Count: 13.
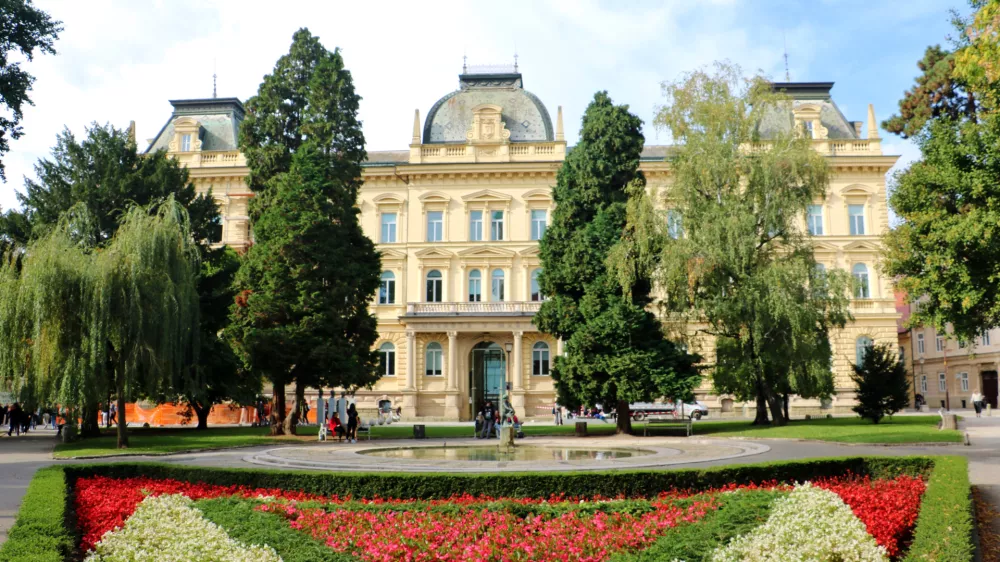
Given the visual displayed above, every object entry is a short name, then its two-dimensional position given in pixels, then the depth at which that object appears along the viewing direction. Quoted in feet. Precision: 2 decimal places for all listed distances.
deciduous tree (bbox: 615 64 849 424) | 103.96
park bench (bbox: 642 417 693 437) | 97.60
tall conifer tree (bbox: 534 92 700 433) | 102.06
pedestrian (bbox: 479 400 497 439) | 100.58
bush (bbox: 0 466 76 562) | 22.75
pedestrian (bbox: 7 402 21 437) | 114.73
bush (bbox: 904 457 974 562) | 21.95
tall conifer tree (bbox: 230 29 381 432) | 102.12
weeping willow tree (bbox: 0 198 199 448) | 77.77
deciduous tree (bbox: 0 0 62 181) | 81.46
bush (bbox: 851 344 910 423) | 115.34
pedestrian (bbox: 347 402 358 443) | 95.40
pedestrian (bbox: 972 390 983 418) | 158.90
